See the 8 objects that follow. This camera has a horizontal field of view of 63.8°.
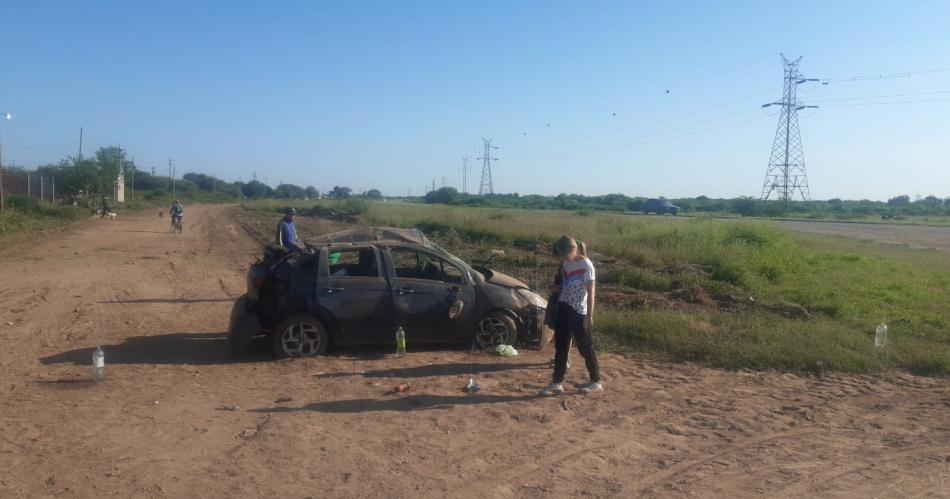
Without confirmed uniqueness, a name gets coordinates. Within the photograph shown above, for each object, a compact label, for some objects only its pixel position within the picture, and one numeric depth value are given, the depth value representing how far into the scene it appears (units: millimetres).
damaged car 8875
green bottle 8977
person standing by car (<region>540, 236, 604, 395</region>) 7516
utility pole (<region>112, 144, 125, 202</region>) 58094
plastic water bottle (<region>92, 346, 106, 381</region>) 7637
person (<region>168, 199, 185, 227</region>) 33344
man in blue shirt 13688
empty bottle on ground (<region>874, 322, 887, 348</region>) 9875
